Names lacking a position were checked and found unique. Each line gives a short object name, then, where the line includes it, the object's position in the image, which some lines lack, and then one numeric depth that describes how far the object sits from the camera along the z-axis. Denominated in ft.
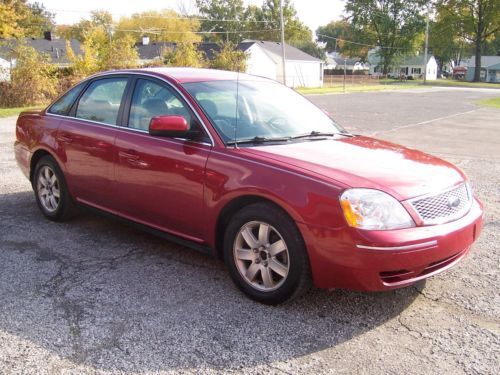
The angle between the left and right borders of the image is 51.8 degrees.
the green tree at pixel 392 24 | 289.94
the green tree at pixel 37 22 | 224.43
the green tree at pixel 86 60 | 86.02
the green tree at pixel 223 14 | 300.20
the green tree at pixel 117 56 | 88.22
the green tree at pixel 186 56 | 107.34
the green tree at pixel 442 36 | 278.26
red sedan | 10.67
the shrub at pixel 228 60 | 121.60
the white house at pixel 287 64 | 184.03
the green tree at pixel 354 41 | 307.37
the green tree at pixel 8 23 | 111.14
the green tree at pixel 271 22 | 295.48
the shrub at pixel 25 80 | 71.31
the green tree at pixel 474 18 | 265.13
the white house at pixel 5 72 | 72.05
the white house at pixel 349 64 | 358.37
